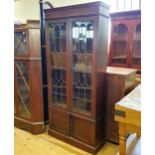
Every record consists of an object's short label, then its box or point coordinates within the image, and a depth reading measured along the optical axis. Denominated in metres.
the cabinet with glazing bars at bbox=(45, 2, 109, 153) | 2.30
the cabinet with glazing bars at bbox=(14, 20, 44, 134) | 2.85
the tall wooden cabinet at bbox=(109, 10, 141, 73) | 3.30
